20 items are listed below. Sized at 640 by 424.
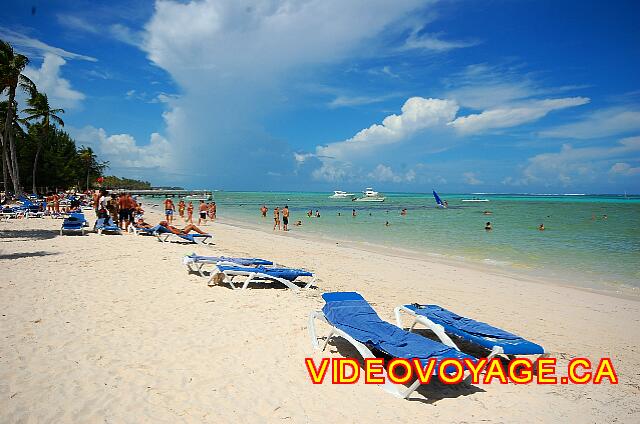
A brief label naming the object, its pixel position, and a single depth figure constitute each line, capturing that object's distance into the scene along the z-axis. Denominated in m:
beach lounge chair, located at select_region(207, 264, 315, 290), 7.52
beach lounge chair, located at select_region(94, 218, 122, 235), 14.13
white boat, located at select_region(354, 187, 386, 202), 74.00
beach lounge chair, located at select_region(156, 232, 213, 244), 13.16
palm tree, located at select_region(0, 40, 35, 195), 20.95
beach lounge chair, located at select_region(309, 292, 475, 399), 3.69
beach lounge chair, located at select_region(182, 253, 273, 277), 8.41
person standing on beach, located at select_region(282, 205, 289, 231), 21.78
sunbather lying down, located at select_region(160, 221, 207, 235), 13.23
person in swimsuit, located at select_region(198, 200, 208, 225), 21.12
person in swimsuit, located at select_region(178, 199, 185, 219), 29.42
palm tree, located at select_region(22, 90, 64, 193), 31.32
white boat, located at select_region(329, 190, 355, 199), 96.56
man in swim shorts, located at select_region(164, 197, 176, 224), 21.02
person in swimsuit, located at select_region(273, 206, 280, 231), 22.60
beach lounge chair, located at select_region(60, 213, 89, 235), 13.64
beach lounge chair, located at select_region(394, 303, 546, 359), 4.08
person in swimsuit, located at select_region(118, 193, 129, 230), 15.96
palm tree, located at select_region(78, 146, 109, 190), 60.94
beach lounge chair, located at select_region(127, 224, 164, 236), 14.51
